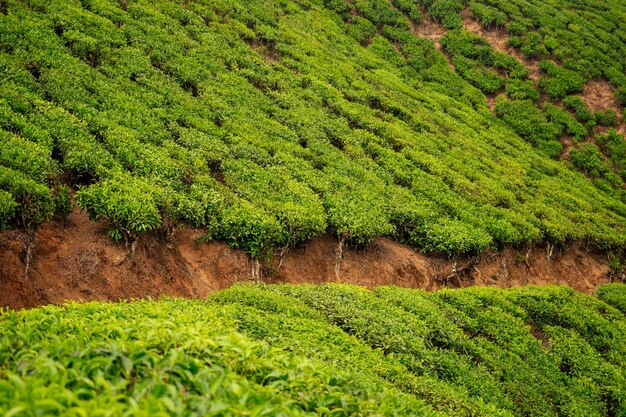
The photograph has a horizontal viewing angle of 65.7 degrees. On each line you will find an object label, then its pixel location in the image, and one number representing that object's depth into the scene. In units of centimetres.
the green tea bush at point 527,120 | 3788
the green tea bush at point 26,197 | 1116
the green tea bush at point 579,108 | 3952
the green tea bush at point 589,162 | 3625
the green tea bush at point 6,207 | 1067
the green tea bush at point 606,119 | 3969
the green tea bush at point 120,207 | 1256
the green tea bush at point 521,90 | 4053
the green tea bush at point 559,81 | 4069
